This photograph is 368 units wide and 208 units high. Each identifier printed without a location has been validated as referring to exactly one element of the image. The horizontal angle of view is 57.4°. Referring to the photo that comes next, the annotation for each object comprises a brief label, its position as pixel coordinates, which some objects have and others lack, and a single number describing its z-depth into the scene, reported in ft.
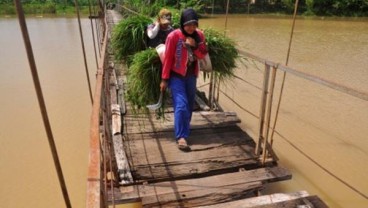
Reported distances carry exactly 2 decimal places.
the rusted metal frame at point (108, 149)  6.84
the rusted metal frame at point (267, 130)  8.28
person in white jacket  11.12
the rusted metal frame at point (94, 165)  3.28
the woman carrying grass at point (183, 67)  8.91
